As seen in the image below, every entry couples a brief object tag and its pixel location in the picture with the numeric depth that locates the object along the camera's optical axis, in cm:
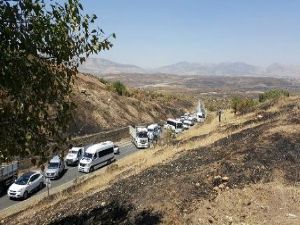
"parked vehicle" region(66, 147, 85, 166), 2604
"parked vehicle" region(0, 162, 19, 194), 1998
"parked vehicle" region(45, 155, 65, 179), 2252
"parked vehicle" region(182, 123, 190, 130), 3978
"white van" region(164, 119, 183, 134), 3878
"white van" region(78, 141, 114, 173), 2427
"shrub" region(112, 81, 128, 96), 5102
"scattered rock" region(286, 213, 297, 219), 815
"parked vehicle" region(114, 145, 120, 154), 3006
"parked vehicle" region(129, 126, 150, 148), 3222
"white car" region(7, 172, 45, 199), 1897
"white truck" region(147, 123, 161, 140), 3434
